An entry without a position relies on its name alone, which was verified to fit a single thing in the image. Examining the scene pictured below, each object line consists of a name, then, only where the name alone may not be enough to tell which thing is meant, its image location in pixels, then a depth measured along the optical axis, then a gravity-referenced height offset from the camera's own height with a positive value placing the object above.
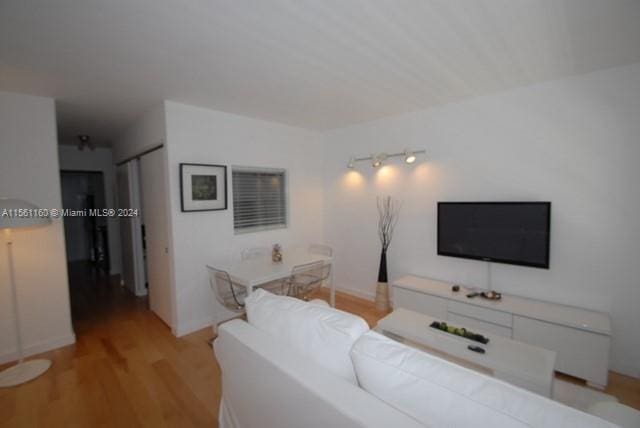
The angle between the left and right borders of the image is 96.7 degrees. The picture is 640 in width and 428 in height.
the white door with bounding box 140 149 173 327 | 3.18 -0.33
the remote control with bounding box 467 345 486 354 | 1.95 -1.05
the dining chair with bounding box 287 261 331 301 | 3.15 -0.89
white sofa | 0.87 -0.69
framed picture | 3.04 +0.18
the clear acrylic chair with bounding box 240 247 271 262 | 3.58 -0.66
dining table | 2.67 -0.70
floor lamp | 2.28 -0.55
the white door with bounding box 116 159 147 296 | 4.14 -0.39
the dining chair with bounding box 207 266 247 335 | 2.85 -0.94
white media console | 2.19 -1.10
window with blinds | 3.69 +0.04
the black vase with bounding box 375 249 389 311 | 3.69 -1.16
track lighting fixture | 3.44 +0.55
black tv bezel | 2.58 -0.62
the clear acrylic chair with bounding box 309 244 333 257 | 3.79 -0.68
